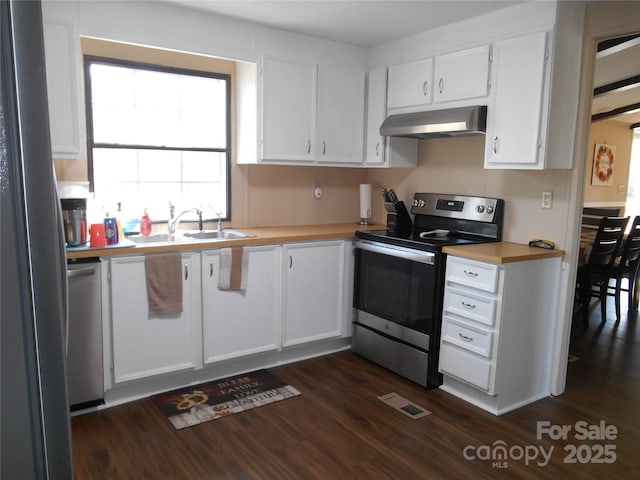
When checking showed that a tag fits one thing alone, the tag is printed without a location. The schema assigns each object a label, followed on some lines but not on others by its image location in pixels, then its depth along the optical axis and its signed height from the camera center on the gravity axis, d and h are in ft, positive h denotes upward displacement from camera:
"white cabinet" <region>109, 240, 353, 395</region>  9.32 -2.88
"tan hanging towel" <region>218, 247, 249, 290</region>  10.33 -1.92
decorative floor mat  9.14 -4.37
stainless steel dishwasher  8.59 -2.83
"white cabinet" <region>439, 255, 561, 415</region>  9.29 -2.89
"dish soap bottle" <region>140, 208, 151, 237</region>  10.75 -1.06
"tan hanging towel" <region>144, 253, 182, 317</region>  9.41 -2.06
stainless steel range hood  10.11 +1.26
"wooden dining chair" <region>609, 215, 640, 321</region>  15.15 -2.45
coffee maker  8.82 -0.82
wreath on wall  21.38 +0.87
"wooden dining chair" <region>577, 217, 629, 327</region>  14.12 -2.25
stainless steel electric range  10.36 -2.09
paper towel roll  13.70 -0.65
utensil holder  12.47 -0.96
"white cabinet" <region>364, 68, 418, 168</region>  12.59 +1.00
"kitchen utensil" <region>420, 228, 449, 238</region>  11.67 -1.23
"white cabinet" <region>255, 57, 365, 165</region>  11.60 +1.59
